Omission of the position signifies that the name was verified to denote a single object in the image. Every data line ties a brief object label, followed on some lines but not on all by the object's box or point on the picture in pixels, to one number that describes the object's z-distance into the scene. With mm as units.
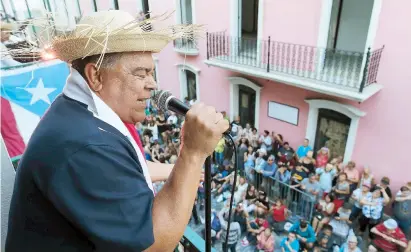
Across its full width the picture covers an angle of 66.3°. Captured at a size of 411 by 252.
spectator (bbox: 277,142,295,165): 7261
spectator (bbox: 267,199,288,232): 6273
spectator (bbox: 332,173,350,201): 6316
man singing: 940
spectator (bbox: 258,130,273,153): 7976
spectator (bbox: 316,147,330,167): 7082
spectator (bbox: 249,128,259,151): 8227
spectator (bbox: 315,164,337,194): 6441
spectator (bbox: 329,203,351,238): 5777
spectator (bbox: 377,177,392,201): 6070
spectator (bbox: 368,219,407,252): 5211
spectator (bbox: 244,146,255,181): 7441
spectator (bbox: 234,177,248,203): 6616
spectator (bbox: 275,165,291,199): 6836
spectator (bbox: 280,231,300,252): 5355
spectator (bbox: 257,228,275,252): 5641
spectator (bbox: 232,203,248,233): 6219
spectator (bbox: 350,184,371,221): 5973
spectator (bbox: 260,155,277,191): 7094
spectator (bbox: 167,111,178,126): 9945
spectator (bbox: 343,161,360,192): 6531
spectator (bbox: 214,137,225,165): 7777
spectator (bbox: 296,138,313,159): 7428
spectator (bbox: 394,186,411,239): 5672
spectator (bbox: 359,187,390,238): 5762
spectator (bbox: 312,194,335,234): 5879
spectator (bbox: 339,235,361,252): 5035
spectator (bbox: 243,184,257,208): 6543
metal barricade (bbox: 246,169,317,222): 6447
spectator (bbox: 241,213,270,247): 5974
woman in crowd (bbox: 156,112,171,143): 9609
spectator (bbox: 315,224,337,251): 5434
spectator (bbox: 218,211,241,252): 5609
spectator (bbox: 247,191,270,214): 6418
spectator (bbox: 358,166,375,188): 6406
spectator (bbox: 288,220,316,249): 5461
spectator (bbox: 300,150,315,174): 6981
